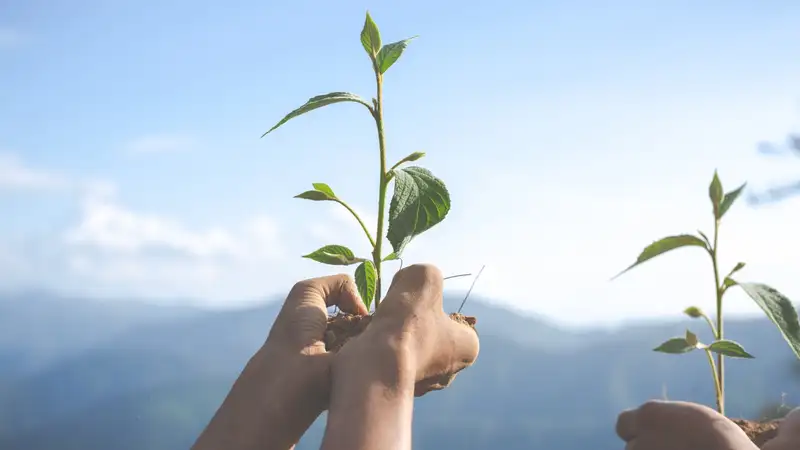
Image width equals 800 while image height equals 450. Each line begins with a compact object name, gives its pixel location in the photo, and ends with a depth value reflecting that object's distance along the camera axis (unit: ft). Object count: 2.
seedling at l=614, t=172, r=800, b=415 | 2.48
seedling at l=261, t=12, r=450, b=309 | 2.51
